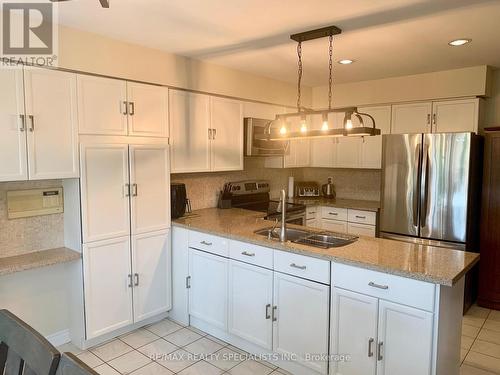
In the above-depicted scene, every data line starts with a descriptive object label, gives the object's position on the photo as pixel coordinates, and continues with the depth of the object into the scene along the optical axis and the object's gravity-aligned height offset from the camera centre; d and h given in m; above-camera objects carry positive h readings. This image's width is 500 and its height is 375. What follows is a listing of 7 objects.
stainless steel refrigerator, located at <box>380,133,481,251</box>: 3.45 -0.28
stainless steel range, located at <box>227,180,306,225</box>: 4.11 -0.50
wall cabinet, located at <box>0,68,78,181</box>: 2.32 +0.22
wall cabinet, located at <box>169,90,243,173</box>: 3.32 +0.25
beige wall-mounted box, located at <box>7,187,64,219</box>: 2.66 -0.34
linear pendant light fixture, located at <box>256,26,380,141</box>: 2.23 +0.23
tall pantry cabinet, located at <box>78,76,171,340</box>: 2.74 -0.37
